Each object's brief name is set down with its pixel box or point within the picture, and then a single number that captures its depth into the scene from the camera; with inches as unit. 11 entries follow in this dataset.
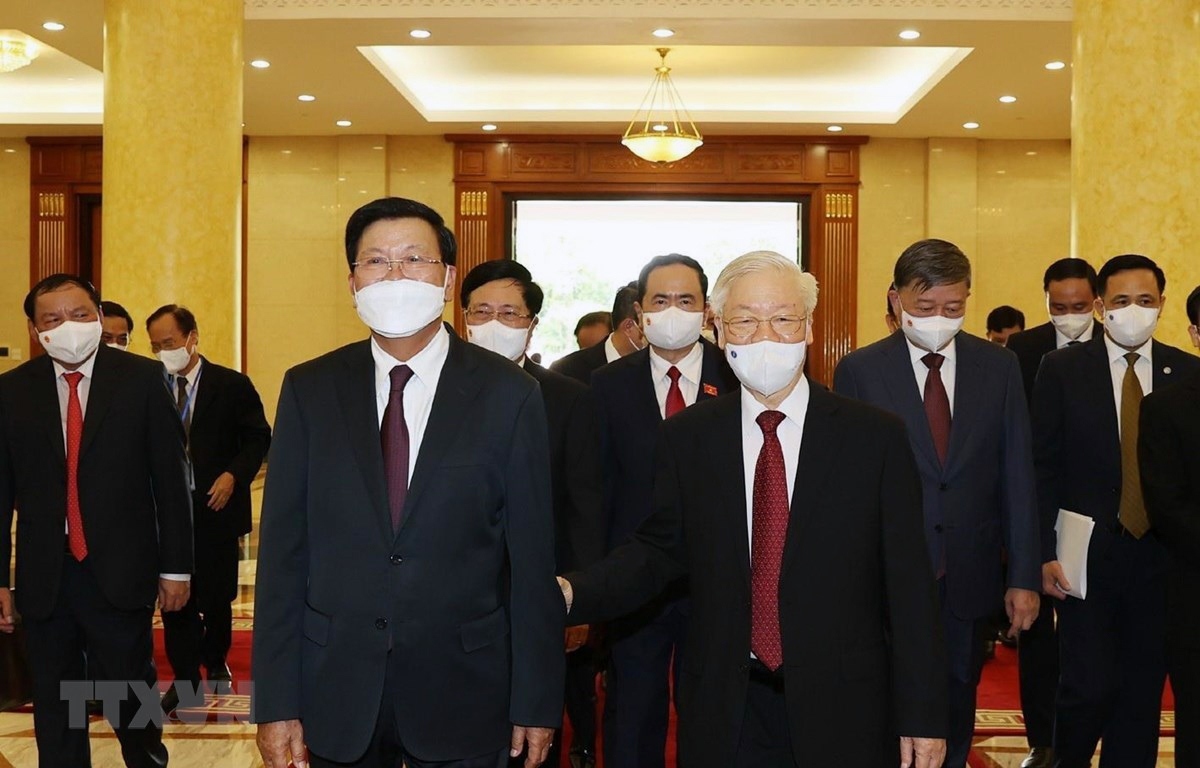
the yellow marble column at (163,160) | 352.8
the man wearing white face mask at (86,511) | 170.2
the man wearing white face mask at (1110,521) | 174.9
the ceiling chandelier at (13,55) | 510.0
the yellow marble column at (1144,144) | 305.3
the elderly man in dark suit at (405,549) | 108.5
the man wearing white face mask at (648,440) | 173.3
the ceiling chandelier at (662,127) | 531.5
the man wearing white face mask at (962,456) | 160.9
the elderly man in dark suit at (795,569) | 109.1
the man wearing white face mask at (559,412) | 163.3
